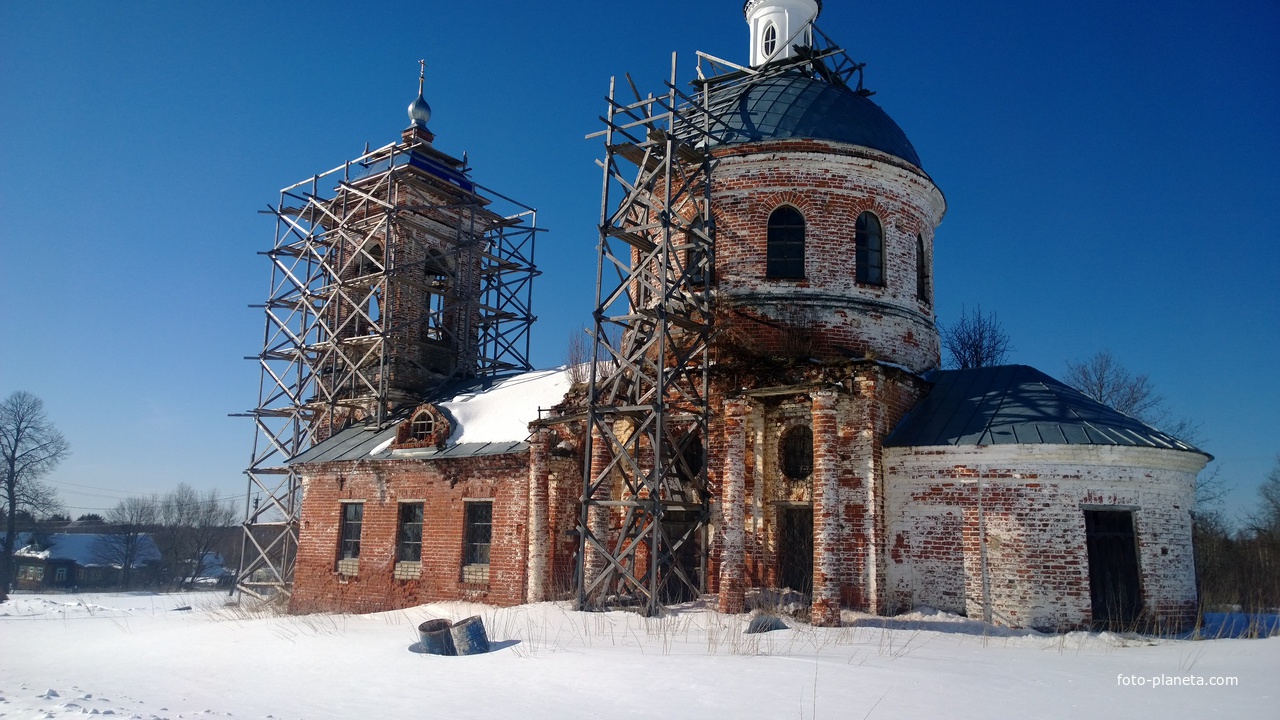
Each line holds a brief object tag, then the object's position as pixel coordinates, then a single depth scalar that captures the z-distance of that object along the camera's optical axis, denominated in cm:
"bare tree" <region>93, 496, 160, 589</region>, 4512
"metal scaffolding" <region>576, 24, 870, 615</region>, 1251
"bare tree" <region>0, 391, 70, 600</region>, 3819
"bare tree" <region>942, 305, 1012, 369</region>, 2856
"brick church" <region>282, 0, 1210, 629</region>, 1163
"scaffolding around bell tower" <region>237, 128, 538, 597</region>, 2008
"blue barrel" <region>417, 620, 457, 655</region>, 912
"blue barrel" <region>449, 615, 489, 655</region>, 895
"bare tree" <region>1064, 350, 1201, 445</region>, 2712
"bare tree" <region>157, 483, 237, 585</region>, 4805
